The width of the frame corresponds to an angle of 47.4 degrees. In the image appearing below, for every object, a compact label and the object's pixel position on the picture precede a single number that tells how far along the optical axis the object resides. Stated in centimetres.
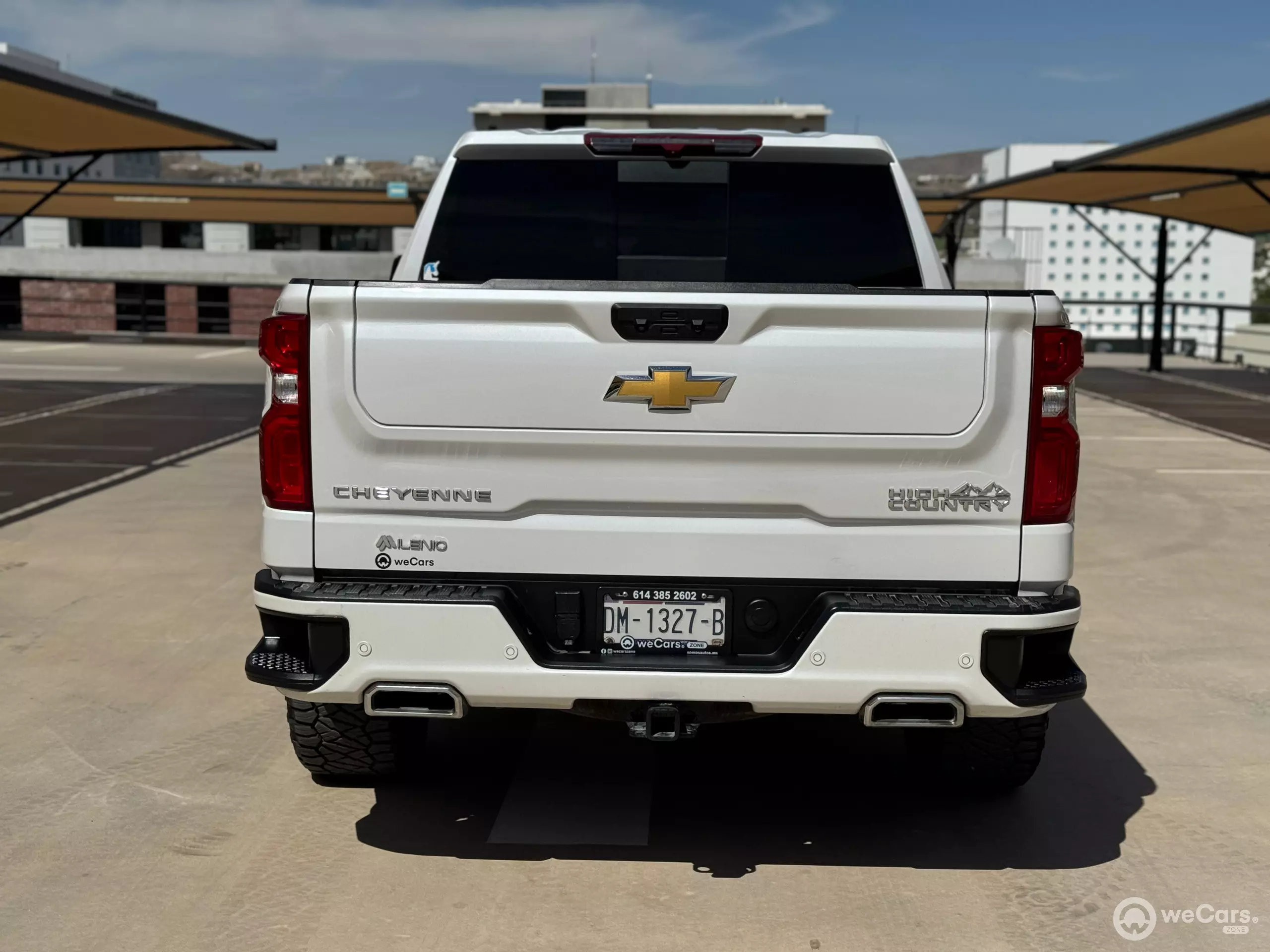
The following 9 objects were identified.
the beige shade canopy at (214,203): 4094
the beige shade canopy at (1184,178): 1628
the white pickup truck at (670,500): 383
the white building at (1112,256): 16225
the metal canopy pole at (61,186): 2145
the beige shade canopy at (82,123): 1476
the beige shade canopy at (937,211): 3704
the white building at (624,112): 11800
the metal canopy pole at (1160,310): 2666
